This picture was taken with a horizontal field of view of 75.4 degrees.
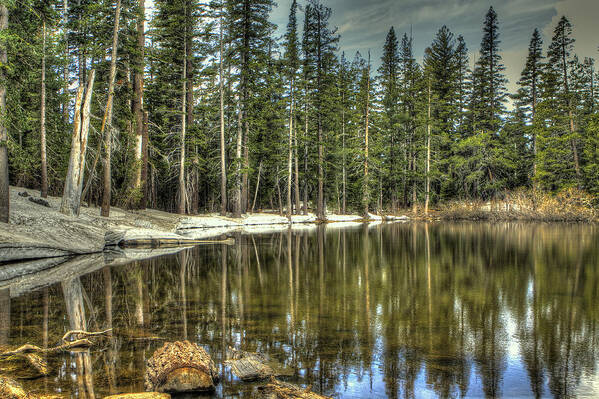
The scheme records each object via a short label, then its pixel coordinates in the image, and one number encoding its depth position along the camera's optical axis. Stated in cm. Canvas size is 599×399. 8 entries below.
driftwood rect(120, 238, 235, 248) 1734
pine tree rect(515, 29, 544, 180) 3934
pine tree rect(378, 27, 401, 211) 4184
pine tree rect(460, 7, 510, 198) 4122
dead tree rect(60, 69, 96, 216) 1681
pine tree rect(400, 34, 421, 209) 4244
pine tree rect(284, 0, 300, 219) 3347
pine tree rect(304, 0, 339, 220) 3659
